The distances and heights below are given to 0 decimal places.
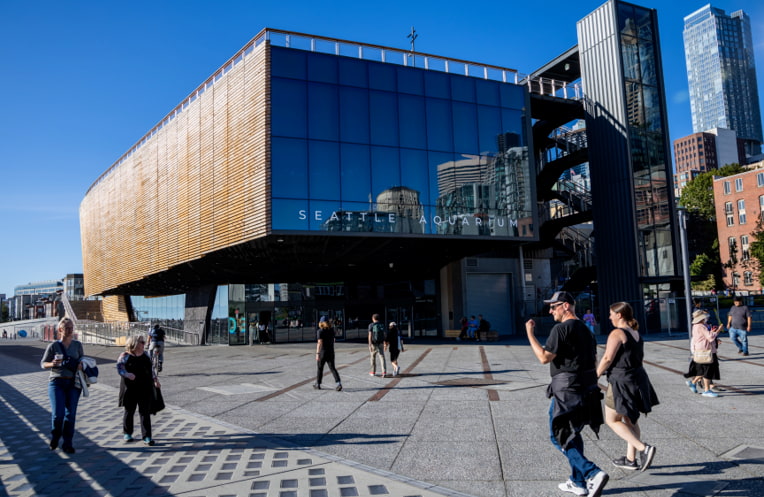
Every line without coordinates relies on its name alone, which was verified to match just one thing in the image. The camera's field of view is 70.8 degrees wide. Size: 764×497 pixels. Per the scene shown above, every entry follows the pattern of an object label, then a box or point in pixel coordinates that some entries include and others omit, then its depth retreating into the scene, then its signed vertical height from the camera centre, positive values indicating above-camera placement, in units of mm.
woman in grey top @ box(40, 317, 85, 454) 7059 -923
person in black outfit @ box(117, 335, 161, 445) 7363 -1082
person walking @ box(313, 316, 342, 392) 11602 -1051
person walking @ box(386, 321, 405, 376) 14325 -1245
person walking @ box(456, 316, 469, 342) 29266 -1838
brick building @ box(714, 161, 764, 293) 70500 +9249
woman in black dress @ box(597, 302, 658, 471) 5453 -992
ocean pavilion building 22688 +5429
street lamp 16125 +1176
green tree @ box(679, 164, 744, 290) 66562 +8181
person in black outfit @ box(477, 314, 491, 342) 28406 -1769
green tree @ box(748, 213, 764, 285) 45594 +3101
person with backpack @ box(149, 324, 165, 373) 15866 -935
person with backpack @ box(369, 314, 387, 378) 13609 -986
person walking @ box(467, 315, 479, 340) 28812 -1722
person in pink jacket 9578 -1137
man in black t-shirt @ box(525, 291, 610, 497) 4941 -920
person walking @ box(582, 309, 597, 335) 23086 -1222
